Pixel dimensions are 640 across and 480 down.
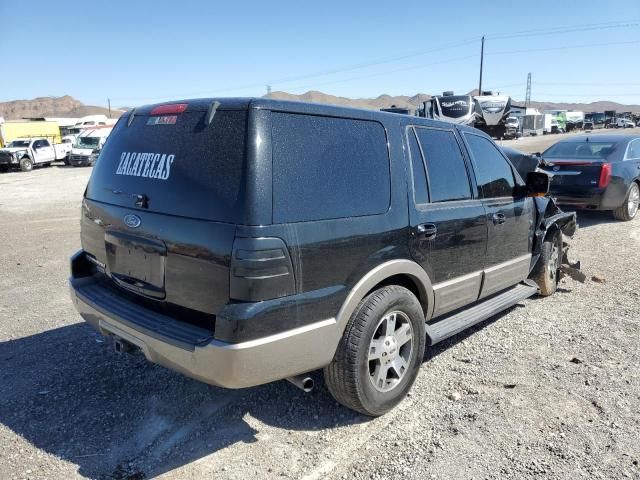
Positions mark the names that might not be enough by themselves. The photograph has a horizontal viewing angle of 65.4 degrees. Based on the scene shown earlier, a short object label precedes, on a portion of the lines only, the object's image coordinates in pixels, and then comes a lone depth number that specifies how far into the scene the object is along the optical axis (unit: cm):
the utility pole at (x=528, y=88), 11745
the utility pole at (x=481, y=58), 5881
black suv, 250
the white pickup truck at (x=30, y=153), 2752
